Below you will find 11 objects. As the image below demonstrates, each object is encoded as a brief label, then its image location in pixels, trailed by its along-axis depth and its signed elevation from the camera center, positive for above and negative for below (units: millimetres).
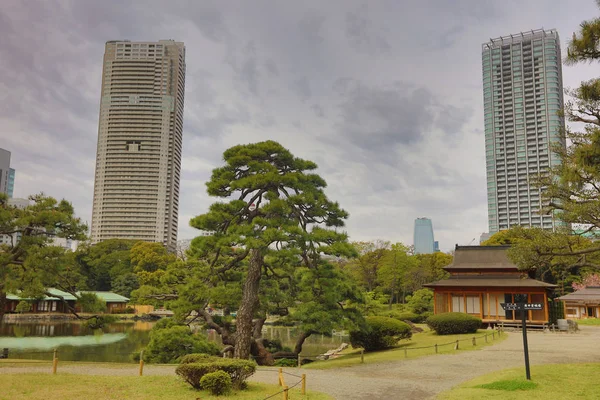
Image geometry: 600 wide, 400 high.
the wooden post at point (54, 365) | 13398 -2889
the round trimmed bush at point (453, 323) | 24078 -2655
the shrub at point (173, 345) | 16375 -2738
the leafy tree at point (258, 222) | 15492 +1914
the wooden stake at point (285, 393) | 9172 -2510
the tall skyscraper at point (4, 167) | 164938 +39740
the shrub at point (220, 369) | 10703 -2401
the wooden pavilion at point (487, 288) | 27859 -768
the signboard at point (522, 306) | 12025 -842
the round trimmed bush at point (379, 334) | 20219 -2777
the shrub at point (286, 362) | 17625 -3618
